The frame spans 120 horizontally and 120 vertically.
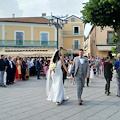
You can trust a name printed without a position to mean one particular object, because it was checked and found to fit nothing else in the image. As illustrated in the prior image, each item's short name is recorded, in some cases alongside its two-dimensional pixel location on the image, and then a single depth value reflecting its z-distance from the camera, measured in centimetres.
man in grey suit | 576
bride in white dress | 590
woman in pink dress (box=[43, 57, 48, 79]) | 1416
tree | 1170
